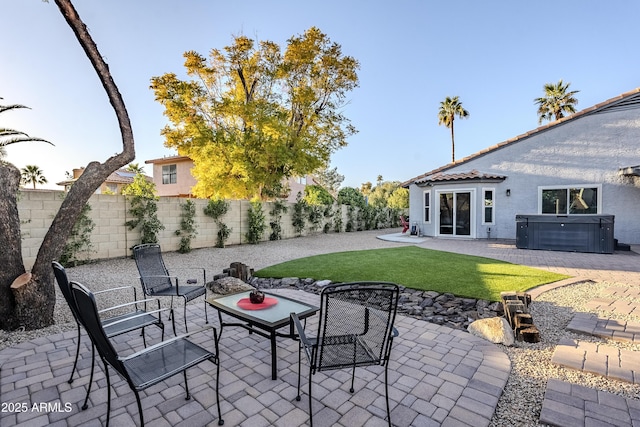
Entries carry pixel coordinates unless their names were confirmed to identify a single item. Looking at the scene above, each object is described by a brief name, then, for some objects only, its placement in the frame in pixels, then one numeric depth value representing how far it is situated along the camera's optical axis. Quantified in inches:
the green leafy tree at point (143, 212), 385.7
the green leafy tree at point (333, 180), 1829.5
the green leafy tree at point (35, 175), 1181.7
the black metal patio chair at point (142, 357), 77.2
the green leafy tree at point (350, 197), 1067.3
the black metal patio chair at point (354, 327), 85.4
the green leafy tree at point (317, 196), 859.3
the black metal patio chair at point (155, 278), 169.3
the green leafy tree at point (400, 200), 1475.1
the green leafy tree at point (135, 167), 796.6
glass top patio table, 114.0
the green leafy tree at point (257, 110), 612.1
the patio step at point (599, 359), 115.6
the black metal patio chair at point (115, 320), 98.3
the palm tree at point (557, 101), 995.3
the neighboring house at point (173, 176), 996.6
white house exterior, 472.7
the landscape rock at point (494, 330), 146.8
